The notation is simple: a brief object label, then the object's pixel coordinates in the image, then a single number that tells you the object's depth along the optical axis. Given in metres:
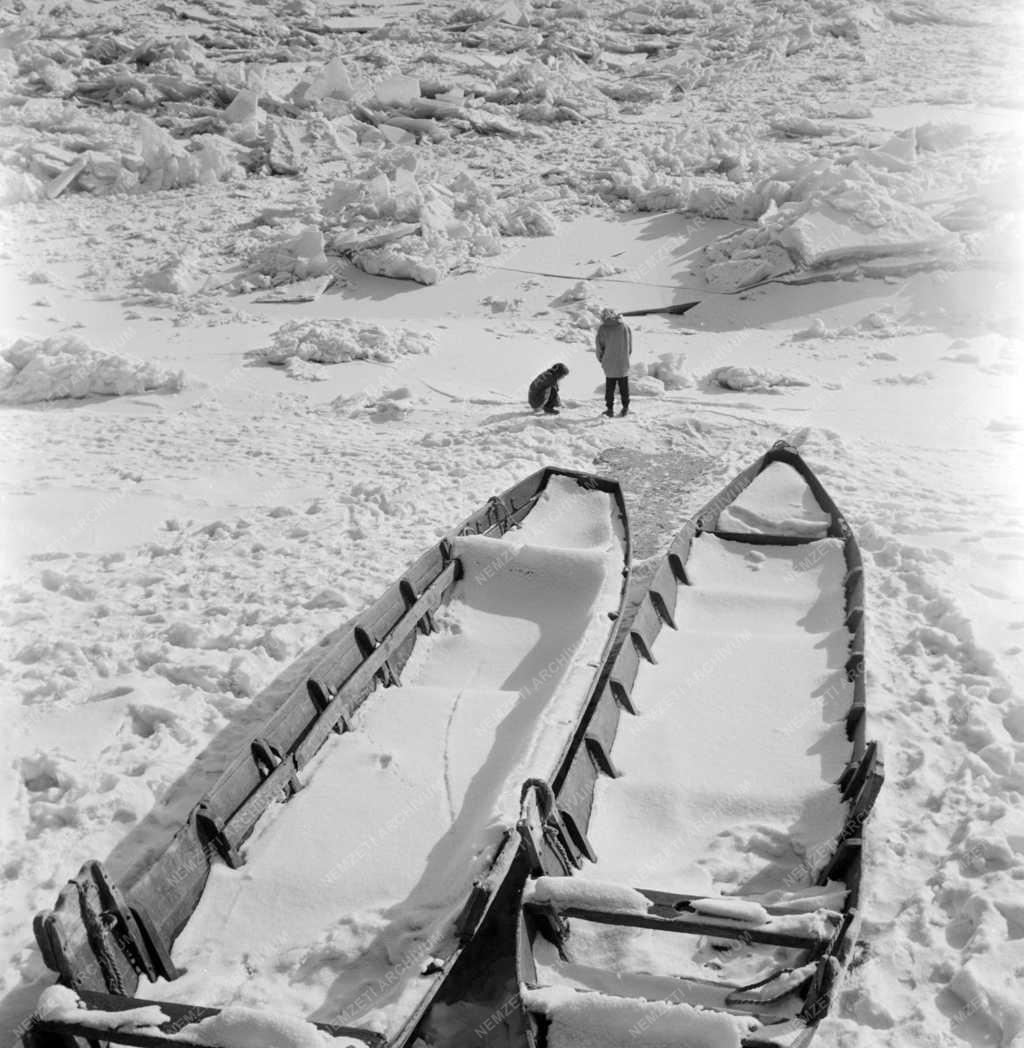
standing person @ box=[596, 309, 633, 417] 11.82
